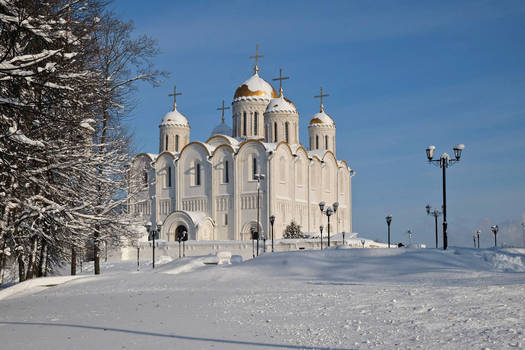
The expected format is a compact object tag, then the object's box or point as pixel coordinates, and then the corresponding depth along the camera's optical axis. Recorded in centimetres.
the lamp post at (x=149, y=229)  5104
